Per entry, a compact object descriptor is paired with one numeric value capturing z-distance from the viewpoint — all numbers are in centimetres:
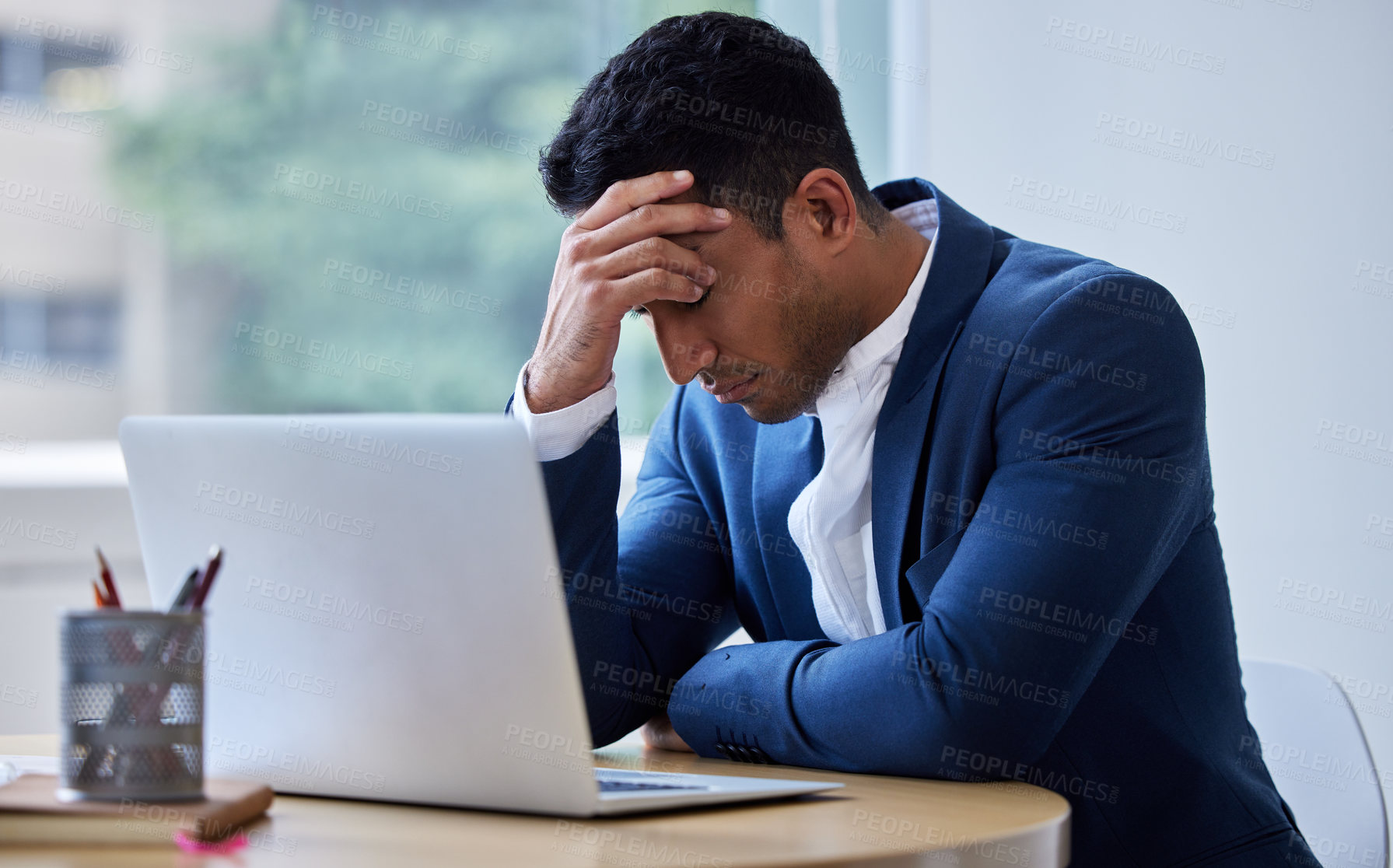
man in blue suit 220
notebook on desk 187
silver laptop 188
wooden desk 184
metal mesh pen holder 187
